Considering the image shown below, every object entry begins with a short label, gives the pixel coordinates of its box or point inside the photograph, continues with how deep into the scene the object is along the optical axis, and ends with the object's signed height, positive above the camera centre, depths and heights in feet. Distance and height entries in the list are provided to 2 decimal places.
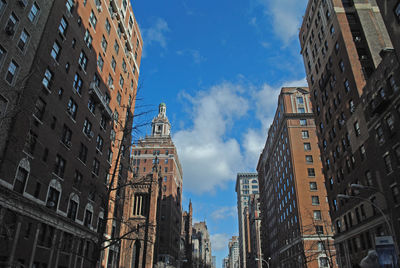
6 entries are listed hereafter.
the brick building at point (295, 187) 226.17 +72.94
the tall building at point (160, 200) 232.20 +68.66
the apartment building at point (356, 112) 110.42 +67.76
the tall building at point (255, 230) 469.57 +75.22
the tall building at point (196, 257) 557.00 +42.23
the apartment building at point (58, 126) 71.31 +43.50
